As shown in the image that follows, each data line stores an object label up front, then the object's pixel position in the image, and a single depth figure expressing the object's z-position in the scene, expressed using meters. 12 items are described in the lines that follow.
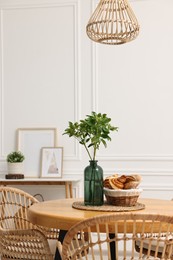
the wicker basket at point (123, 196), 2.68
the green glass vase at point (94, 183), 2.73
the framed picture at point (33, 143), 5.04
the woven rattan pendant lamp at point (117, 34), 3.20
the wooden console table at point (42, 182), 4.66
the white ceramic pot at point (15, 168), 4.89
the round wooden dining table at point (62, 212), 2.38
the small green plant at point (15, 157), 4.91
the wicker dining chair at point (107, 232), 1.80
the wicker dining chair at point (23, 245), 2.59
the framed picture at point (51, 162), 4.93
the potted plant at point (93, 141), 2.68
